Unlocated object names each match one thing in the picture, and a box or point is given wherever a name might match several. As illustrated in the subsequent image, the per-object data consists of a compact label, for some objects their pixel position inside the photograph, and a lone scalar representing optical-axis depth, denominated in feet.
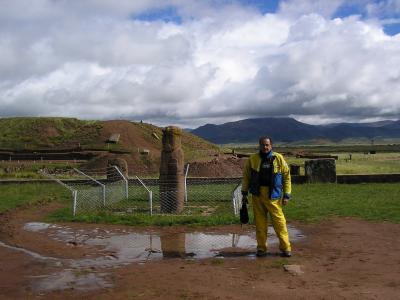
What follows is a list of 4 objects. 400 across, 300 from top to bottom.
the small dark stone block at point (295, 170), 87.04
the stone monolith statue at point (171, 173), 52.95
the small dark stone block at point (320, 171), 80.48
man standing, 32.14
